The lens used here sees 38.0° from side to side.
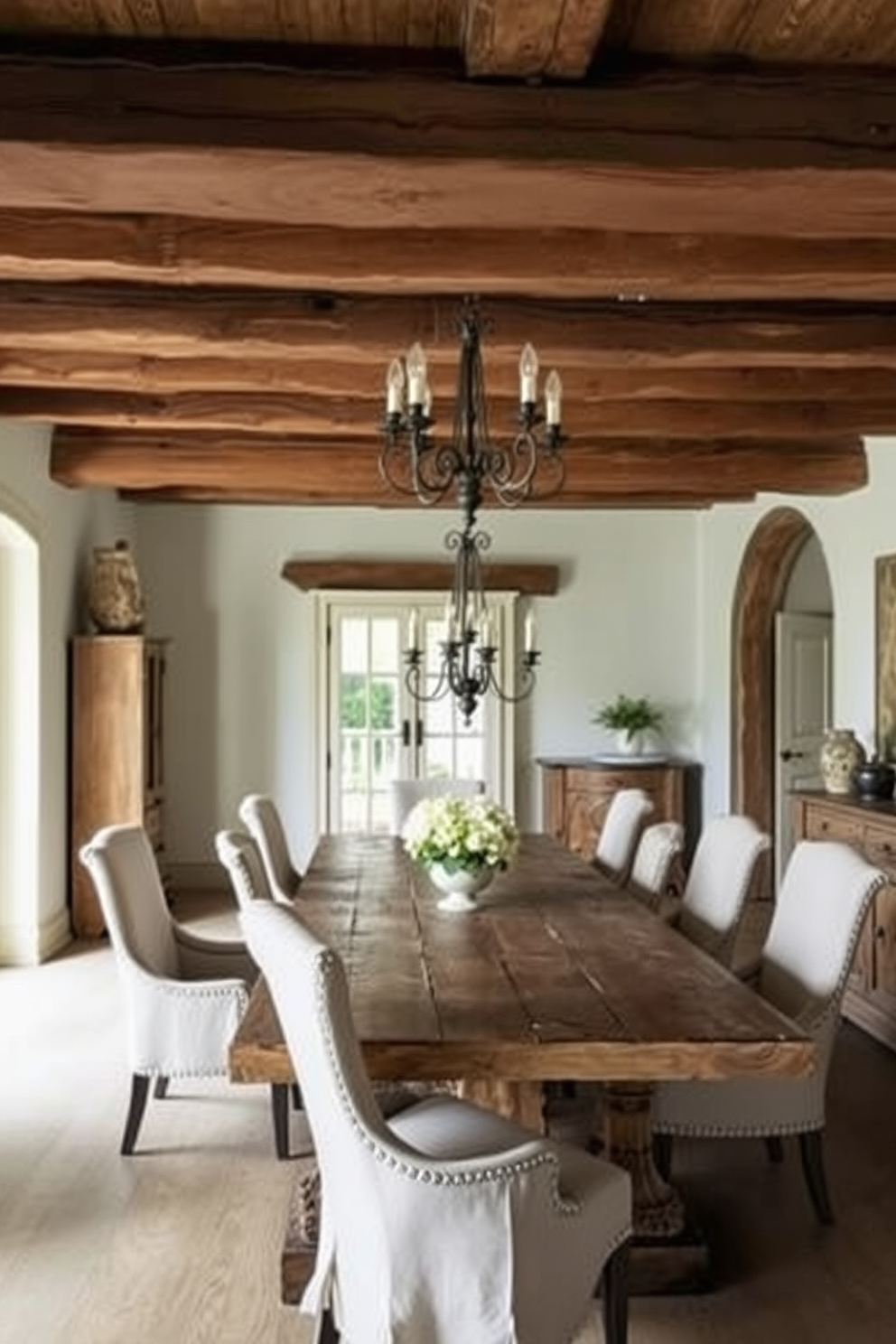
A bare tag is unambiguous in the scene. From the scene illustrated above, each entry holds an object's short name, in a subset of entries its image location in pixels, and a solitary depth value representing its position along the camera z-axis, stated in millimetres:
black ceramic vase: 5441
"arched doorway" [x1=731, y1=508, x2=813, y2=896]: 7820
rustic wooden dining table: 2449
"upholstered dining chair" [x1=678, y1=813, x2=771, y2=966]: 3877
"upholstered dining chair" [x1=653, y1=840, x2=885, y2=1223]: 3092
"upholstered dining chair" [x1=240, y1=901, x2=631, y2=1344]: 2189
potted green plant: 8297
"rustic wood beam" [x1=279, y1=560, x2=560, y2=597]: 8320
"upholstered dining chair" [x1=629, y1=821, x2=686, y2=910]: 4250
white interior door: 7770
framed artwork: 5723
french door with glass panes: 8453
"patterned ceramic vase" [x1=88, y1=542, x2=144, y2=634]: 6895
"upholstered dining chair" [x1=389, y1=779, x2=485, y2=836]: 6051
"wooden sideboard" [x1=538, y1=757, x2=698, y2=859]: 7938
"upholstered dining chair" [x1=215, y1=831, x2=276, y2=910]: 3752
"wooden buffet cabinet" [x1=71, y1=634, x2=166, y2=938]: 6797
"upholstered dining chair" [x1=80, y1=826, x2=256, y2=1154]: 3633
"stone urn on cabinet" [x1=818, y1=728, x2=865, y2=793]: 5672
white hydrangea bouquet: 3621
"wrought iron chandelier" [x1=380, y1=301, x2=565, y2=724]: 3469
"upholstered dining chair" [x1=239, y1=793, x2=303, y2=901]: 4800
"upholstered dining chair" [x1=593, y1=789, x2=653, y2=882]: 4953
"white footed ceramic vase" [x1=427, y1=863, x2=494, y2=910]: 3715
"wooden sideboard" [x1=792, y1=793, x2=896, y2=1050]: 4879
